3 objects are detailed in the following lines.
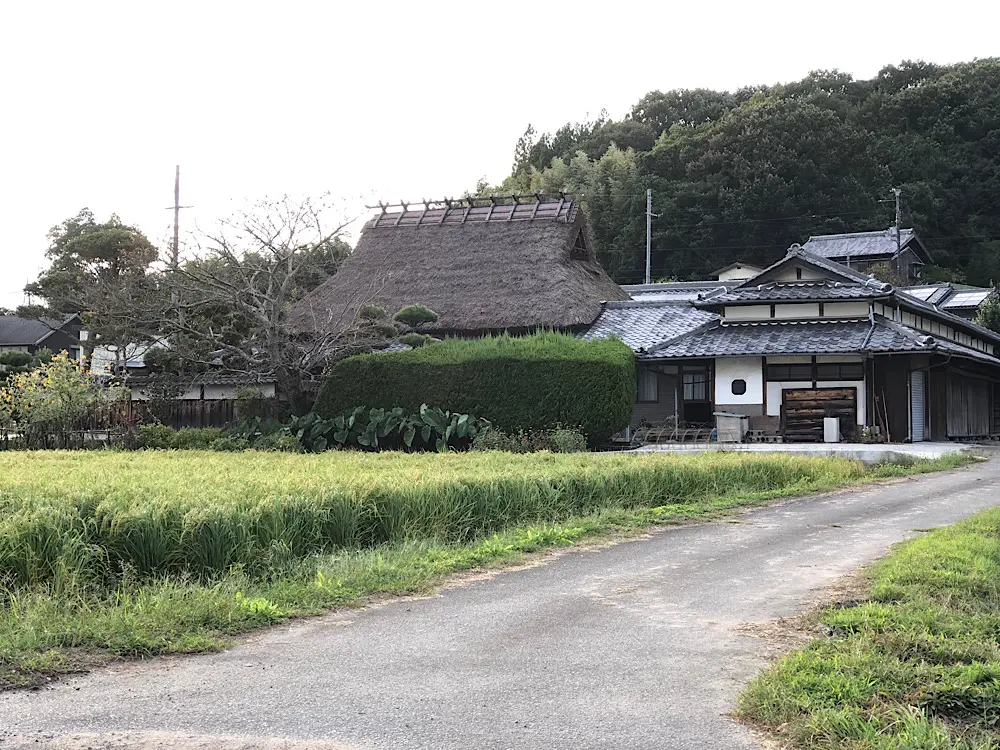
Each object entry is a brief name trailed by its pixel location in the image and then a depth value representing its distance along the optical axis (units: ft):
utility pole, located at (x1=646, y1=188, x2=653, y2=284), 150.51
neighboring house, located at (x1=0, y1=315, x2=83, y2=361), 161.99
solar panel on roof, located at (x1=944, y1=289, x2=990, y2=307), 118.73
